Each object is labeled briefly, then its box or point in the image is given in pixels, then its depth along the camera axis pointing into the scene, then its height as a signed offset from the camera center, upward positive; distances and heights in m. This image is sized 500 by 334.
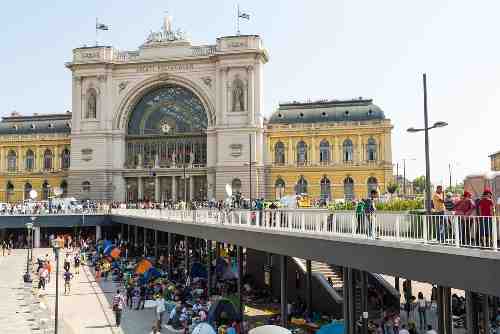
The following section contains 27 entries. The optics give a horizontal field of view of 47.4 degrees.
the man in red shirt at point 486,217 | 13.62 -0.62
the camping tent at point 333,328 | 20.64 -4.95
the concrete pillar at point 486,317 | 22.08 -4.99
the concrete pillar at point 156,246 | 52.55 -4.85
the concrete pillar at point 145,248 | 58.78 -5.52
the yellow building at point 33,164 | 89.00 +5.04
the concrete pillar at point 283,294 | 24.98 -4.46
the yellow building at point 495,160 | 62.96 +3.51
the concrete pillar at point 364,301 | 20.61 -4.27
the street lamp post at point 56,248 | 25.91 -2.50
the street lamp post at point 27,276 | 45.69 -6.48
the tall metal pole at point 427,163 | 17.20 +0.92
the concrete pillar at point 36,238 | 70.69 -5.30
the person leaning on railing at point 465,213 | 14.42 -0.57
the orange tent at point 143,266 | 43.84 -5.60
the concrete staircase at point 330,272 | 34.20 -5.04
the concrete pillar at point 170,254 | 46.18 -5.04
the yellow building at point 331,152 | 77.31 +5.68
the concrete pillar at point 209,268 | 38.00 -4.96
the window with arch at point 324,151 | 79.31 +5.81
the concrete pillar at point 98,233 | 69.70 -4.68
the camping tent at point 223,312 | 28.50 -5.94
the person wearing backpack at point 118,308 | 31.15 -6.24
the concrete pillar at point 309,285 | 32.19 -5.22
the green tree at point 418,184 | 118.90 +1.89
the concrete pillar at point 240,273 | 30.75 -4.49
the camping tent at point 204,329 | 25.02 -5.96
